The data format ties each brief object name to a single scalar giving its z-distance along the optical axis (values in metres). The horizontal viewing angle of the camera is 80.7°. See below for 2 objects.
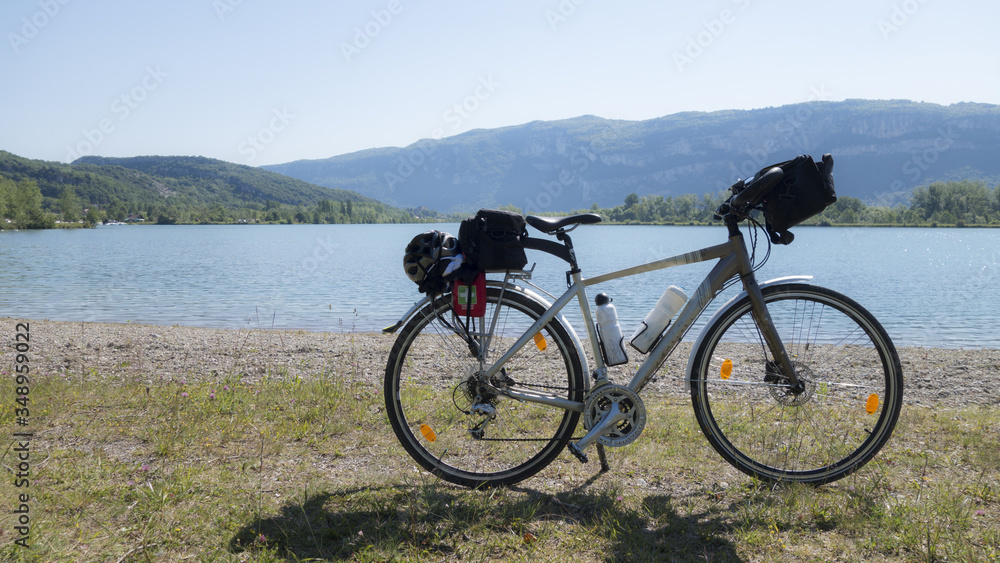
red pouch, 3.43
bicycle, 3.38
